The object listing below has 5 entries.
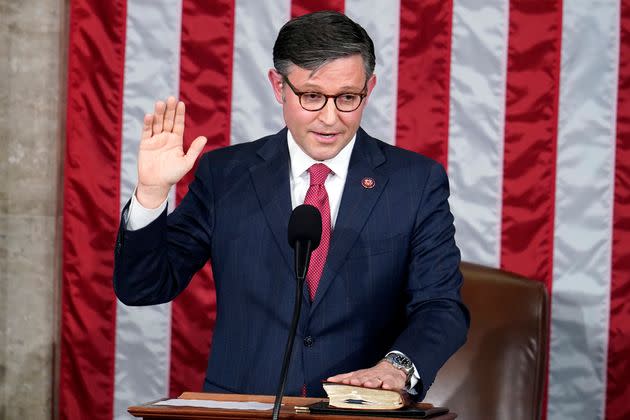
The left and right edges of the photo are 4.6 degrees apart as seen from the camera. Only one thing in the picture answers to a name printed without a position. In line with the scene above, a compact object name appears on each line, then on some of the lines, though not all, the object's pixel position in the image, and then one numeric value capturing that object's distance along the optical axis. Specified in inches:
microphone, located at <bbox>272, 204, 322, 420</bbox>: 502.1
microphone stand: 498.0
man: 515.2
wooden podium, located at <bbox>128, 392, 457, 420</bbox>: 496.4
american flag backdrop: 556.8
